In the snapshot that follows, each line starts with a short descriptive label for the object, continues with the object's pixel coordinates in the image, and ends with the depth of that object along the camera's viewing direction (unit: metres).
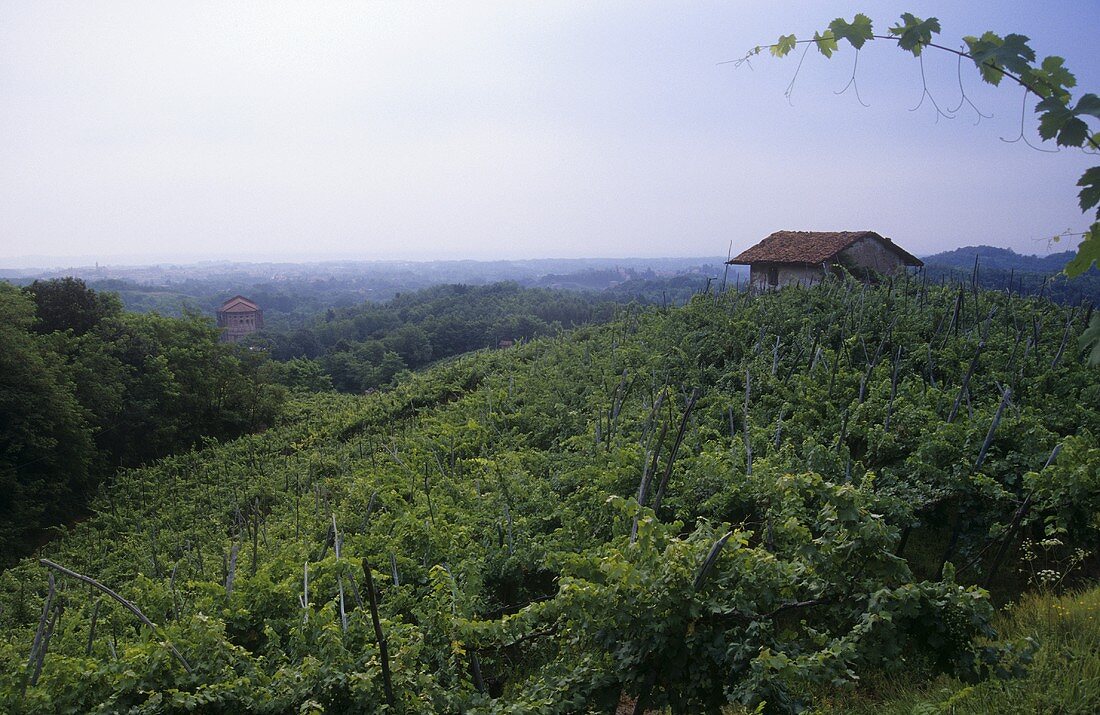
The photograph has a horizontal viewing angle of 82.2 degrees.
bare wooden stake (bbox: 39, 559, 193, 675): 4.44
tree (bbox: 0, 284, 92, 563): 16.91
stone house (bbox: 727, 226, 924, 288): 23.47
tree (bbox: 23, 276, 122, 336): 23.00
